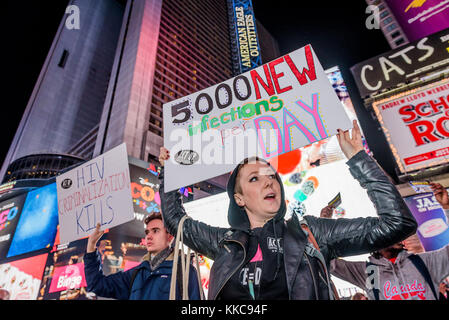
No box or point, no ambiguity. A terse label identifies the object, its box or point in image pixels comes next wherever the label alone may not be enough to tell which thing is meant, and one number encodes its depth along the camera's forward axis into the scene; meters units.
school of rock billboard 6.44
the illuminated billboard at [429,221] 7.71
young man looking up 3.30
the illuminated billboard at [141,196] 22.22
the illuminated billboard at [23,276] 21.47
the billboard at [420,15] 9.63
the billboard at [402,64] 7.10
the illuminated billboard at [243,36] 26.92
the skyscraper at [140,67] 38.94
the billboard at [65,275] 19.69
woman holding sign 1.74
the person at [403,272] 3.56
